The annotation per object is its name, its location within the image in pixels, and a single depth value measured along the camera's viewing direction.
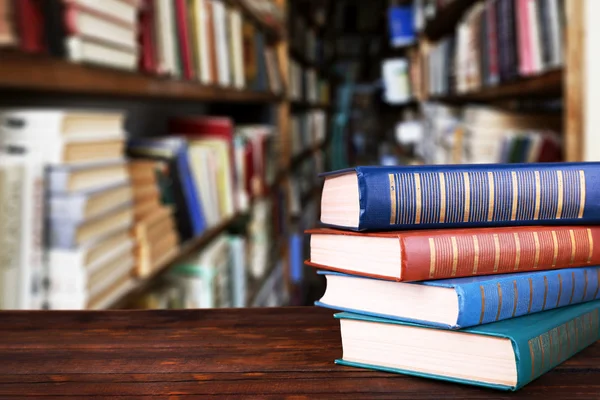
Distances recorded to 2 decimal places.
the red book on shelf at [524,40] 1.73
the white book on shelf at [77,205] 1.06
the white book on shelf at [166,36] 1.58
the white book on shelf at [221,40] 2.14
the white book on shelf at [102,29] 1.09
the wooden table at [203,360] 0.50
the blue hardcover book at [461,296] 0.50
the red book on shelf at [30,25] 0.92
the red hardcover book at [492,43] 2.07
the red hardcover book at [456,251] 0.51
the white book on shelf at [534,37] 1.67
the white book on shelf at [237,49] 2.38
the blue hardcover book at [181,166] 1.68
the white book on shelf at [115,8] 1.12
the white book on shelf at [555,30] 1.54
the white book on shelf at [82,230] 1.06
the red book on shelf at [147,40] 1.48
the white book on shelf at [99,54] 1.09
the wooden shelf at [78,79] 0.92
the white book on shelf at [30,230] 0.98
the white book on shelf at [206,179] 1.89
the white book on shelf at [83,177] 1.05
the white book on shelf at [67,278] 1.07
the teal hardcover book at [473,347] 0.49
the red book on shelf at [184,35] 1.75
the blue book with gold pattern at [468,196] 0.53
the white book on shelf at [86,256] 1.07
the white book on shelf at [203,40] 1.92
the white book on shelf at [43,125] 1.05
